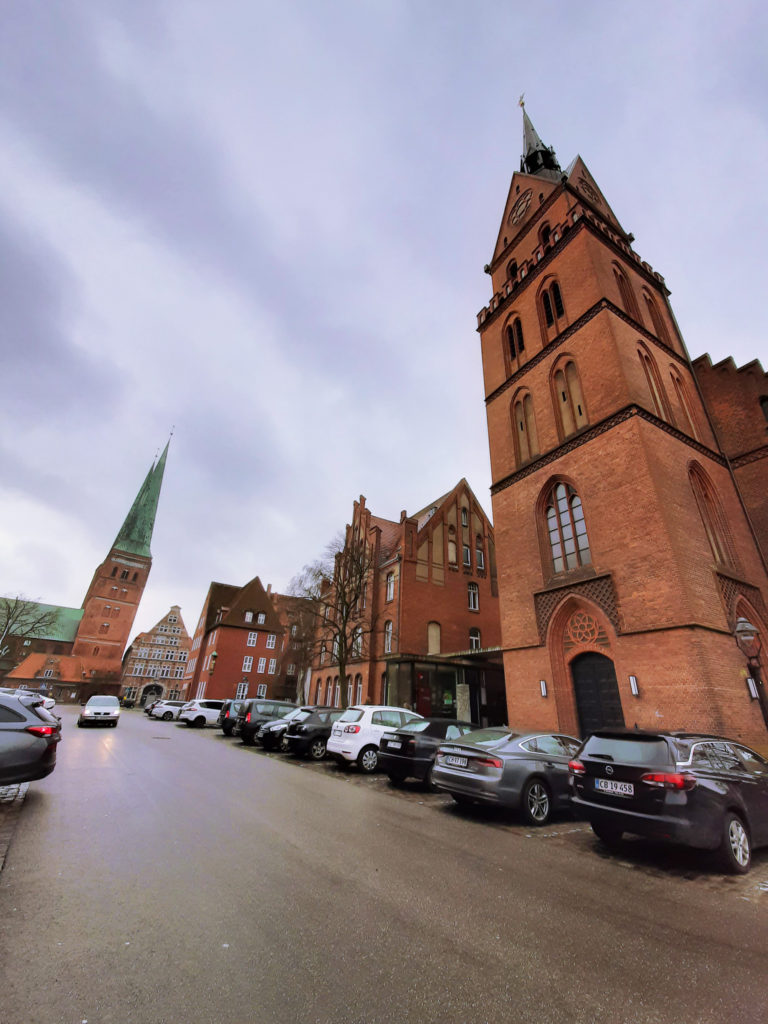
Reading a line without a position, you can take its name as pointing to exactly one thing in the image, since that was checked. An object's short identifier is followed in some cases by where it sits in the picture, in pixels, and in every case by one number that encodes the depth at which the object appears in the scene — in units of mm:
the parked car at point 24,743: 6055
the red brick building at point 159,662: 69500
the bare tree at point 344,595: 26156
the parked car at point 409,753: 9508
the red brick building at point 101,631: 59938
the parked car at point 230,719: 20494
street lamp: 10531
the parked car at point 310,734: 13211
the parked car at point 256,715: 16609
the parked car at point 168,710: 32031
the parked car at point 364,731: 11117
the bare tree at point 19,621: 42222
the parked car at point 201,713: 26391
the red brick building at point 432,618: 23844
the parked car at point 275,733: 14984
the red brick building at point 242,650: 46656
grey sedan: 6863
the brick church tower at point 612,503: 11438
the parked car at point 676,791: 4988
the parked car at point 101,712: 21297
